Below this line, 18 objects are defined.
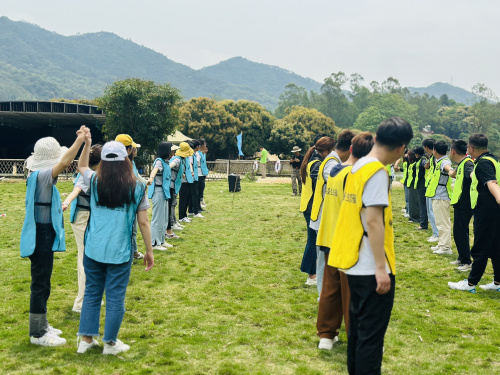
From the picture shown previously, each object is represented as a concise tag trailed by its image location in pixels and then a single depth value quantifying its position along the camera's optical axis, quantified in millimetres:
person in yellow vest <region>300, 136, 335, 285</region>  5648
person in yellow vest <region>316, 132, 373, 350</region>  4430
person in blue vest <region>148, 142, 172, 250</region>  8867
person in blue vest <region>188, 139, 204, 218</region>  12352
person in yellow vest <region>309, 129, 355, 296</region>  5023
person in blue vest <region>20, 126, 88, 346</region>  4504
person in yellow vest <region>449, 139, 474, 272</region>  7070
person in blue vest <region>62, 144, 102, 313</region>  5328
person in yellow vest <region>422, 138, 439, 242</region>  9775
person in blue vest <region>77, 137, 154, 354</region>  4137
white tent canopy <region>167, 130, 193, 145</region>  33350
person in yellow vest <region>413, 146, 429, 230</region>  11523
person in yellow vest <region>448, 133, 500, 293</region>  6281
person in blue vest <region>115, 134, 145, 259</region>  6855
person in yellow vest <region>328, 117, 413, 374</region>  3064
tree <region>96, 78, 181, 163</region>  29422
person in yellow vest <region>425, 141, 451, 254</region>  8750
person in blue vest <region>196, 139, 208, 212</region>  13927
